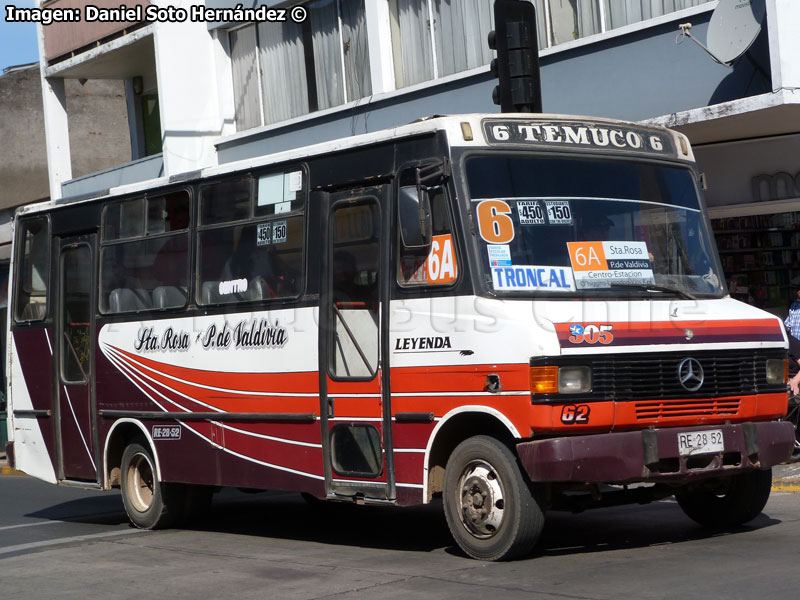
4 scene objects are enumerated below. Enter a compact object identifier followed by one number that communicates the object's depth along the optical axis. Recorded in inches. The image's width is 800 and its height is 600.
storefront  555.5
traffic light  456.1
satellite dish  500.7
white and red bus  306.0
